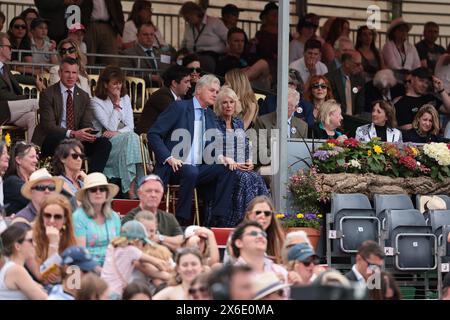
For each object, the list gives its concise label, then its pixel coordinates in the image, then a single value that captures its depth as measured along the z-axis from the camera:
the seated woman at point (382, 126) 19.27
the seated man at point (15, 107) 18.92
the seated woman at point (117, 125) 18.02
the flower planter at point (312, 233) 17.42
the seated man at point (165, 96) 18.89
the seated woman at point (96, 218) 14.42
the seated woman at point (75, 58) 19.08
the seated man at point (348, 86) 21.70
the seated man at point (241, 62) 21.78
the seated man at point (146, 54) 21.75
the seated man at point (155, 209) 14.91
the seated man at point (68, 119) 17.92
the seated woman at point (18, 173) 15.73
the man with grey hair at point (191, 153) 17.23
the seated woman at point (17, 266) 12.85
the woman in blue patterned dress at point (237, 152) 17.31
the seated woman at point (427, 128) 19.50
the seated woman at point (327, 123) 18.78
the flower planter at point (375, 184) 18.05
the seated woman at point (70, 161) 16.00
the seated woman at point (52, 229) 13.86
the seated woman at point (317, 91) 19.72
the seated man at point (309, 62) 21.80
